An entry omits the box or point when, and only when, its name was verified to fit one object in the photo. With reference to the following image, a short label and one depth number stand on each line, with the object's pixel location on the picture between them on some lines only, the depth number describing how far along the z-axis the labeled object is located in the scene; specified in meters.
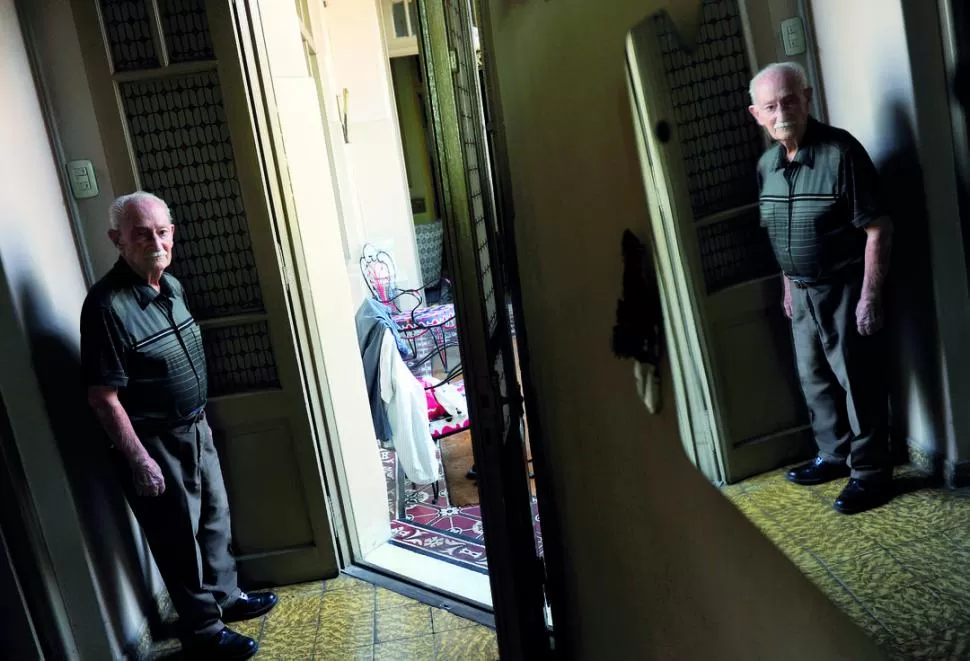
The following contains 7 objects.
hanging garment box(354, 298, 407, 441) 3.79
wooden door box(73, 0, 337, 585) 2.54
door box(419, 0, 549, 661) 1.26
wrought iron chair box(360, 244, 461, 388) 5.57
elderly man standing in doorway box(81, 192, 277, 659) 2.30
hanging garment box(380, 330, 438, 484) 3.70
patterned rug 3.14
